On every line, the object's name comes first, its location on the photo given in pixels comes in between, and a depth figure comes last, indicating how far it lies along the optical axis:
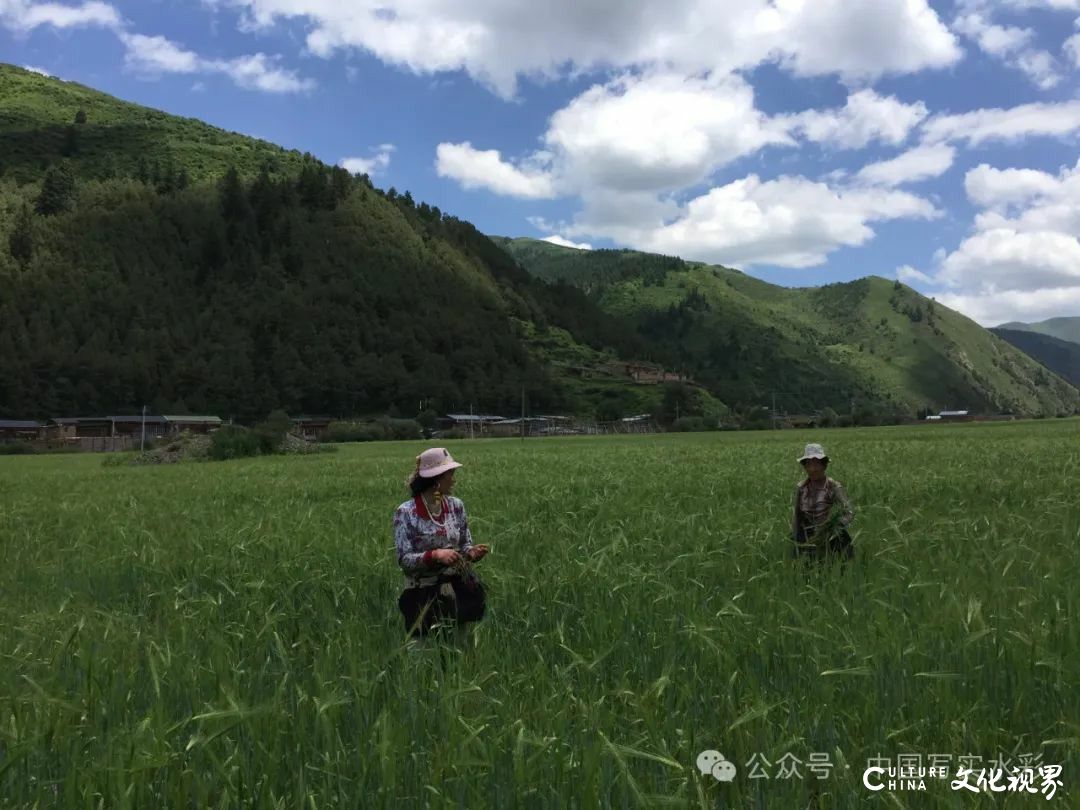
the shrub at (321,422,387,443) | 102.44
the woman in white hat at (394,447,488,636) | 5.28
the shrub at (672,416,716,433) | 115.12
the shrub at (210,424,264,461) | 47.32
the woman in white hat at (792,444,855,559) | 7.42
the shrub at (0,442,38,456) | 81.46
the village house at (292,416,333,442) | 134.00
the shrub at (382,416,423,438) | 113.00
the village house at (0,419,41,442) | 107.61
